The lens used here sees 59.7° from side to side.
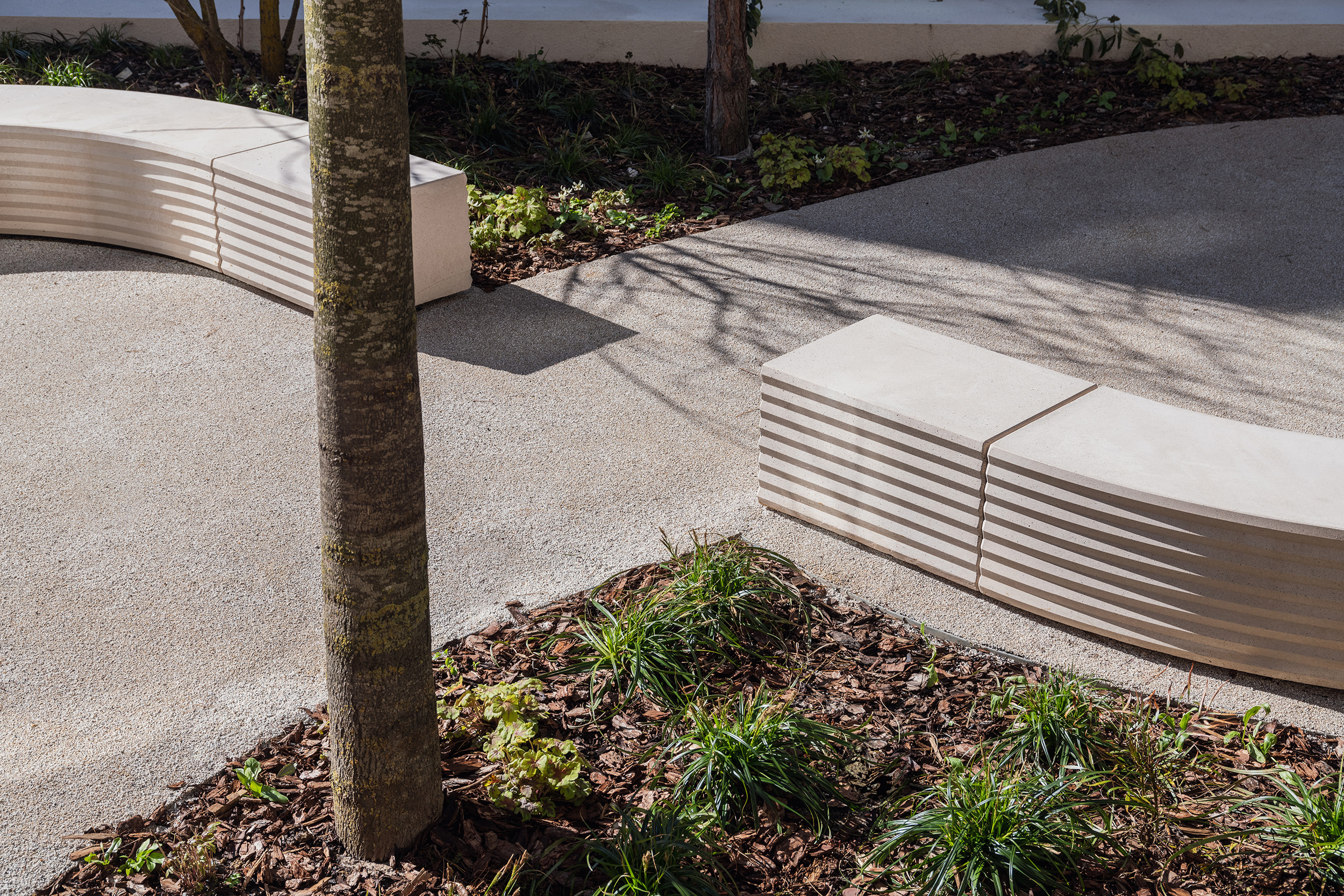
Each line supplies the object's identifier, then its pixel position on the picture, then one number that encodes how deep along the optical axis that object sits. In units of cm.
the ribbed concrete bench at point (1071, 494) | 350
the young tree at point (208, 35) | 877
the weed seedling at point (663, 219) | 736
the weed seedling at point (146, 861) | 300
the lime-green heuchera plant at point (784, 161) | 794
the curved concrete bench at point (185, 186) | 632
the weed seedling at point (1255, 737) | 334
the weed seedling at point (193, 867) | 292
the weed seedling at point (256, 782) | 323
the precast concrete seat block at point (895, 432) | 402
